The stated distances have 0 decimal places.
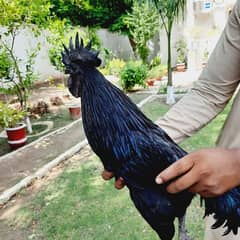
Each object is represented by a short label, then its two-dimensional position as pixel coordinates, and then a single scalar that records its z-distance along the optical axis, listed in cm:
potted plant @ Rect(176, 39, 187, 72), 1348
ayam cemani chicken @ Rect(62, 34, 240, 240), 81
